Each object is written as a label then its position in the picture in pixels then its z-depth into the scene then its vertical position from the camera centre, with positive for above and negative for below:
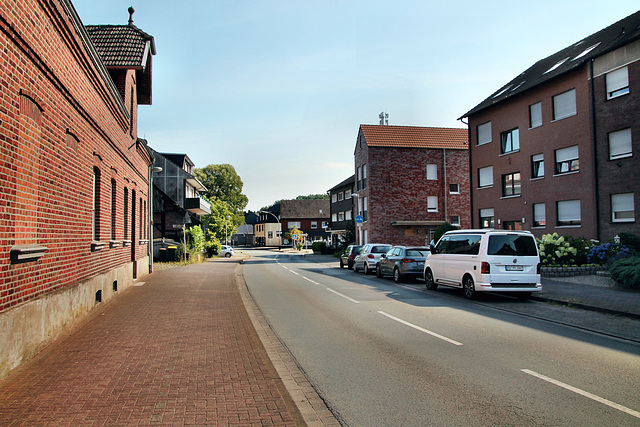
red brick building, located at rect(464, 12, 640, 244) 19.88 +4.26
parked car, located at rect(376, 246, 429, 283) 18.84 -1.33
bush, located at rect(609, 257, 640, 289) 13.05 -1.27
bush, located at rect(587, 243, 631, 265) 17.92 -0.94
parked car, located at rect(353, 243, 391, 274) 24.09 -1.36
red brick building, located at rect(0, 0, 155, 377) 5.86 +1.01
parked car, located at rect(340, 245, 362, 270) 28.05 -1.52
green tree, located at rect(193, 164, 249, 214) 79.44 +8.54
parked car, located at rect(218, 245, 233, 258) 50.41 -2.15
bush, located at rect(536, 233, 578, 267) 18.34 -0.91
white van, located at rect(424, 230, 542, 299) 12.55 -0.90
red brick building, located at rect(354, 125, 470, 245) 42.34 +4.36
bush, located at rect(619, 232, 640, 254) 17.96 -0.52
